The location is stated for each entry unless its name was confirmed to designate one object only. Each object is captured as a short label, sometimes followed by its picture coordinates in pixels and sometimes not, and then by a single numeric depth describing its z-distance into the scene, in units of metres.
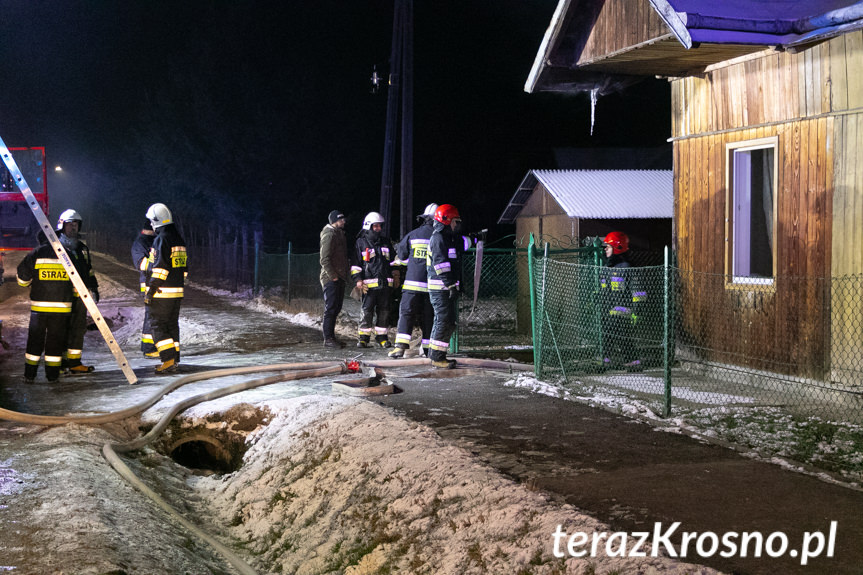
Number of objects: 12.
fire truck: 22.34
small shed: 14.51
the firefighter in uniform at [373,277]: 11.84
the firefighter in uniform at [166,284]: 9.30
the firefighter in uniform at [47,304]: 8.98
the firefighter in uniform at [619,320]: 9.52
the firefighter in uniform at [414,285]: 10.48
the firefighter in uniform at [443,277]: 9.61
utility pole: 14.32
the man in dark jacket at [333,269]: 11.93
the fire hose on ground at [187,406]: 5.25
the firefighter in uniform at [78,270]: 9.40
